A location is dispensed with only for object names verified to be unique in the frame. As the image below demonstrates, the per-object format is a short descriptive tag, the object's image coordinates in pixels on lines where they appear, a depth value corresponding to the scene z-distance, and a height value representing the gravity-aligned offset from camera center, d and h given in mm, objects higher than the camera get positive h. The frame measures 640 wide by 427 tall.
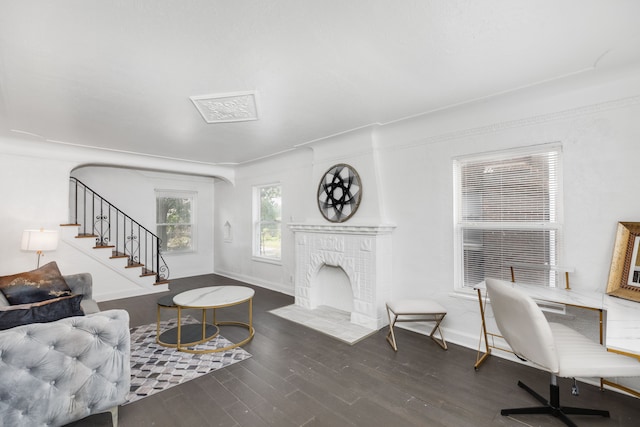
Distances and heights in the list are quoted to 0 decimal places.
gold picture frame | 2246 -375
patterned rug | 2463 -1422
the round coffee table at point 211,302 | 3045 -927
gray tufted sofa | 1620 -920
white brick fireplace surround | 3697 -632
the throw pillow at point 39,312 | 1835 -642
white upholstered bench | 3061 -999
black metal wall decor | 4082 +340
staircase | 5055 -414
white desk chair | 1752 -895
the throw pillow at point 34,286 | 2777 -701
